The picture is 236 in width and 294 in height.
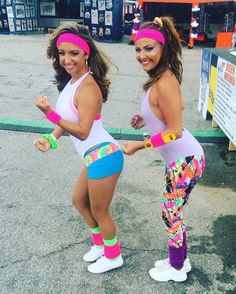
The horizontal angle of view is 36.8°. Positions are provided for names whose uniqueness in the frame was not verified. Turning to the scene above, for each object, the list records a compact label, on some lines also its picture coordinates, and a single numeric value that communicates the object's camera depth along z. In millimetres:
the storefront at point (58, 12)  19469
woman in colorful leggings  2080
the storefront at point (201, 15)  15344
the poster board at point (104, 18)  16406
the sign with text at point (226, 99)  4445
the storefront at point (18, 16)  17600
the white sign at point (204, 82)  5996
